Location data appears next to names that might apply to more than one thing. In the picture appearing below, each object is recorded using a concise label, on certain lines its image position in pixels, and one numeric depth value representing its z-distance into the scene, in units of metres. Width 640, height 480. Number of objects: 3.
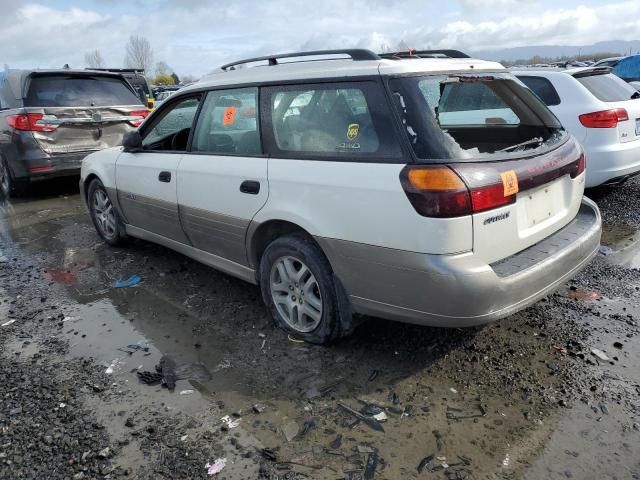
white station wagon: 2.59
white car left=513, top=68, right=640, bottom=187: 5.56
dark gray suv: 7.49
